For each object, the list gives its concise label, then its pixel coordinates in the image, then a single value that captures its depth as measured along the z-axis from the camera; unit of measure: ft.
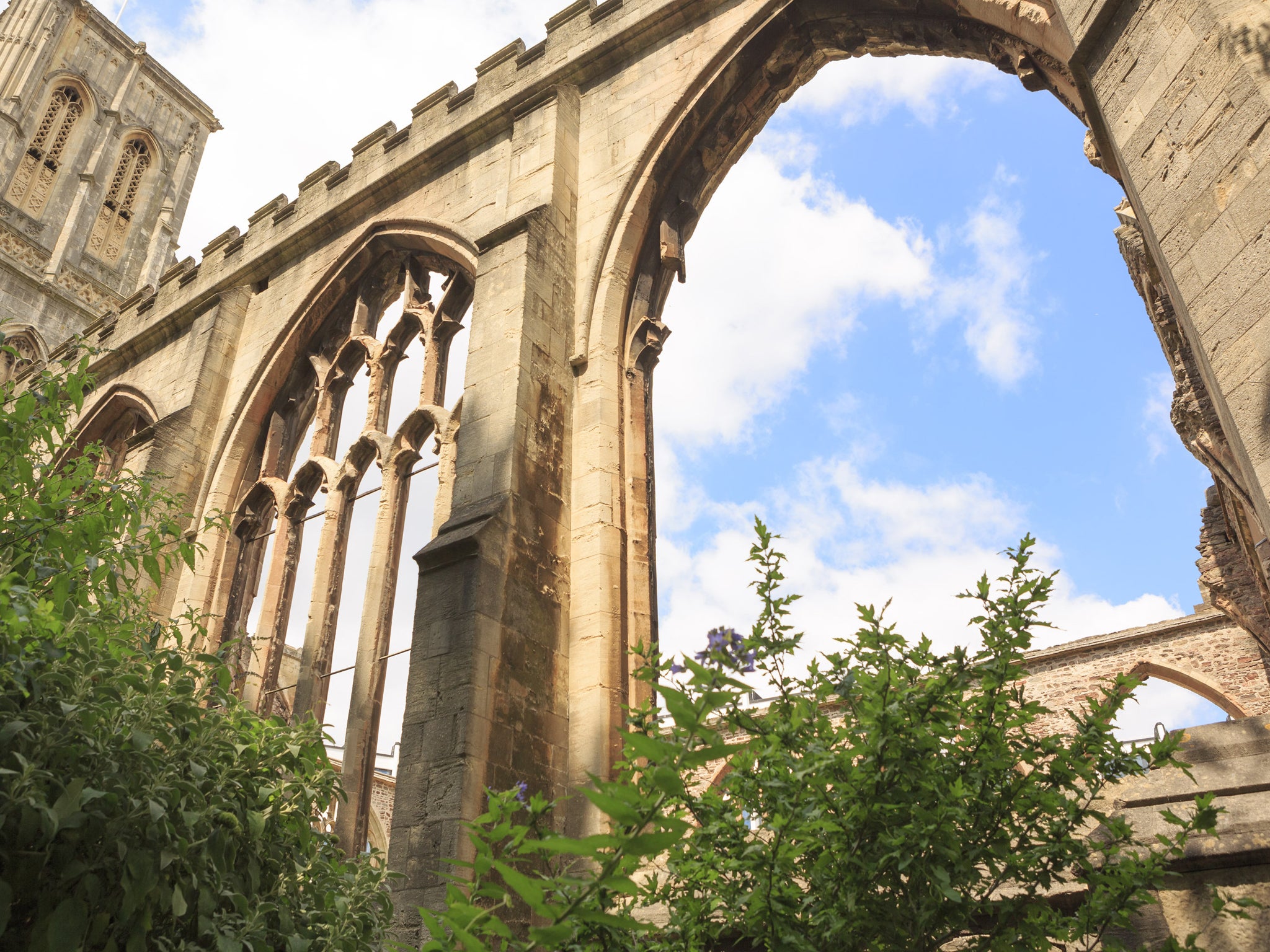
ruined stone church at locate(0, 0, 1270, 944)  11.23
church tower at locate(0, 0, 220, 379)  68.23
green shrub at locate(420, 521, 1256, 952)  7.94
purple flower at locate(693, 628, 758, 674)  6.59
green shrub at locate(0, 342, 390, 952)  6.72
